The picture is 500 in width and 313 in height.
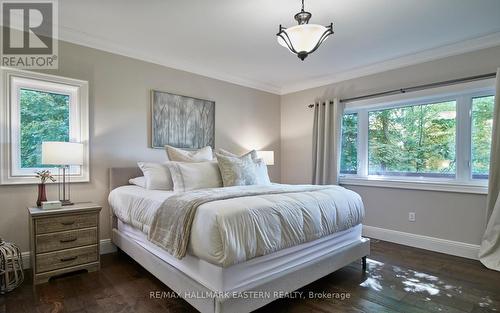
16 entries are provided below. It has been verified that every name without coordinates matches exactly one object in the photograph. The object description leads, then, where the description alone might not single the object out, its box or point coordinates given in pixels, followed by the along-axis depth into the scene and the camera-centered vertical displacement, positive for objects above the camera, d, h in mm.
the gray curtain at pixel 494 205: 2875 -542
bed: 1652 -819
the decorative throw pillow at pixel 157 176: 2953 -284
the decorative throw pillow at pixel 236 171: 2932 -220
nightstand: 2391 -834
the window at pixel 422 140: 3217 +169
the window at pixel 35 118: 2670 +319
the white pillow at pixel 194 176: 2787 -264
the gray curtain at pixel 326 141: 4223 +169
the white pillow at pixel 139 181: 3089 -364
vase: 2639 -447
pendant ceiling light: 2062 +887
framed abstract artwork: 3650 +411
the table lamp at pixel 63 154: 2539 -49
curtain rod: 3072 +840
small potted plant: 2645 -372
